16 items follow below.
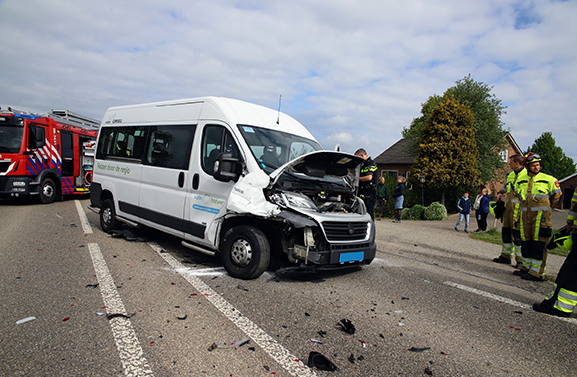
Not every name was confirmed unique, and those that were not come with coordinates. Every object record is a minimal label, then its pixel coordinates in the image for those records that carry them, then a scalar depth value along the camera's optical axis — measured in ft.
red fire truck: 39.24
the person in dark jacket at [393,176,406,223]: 44.86
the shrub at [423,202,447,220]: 55.11
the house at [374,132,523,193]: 117.39
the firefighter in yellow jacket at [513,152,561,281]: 17.61
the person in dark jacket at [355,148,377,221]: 25.03
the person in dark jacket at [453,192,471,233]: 37.88
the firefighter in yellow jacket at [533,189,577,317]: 12.41
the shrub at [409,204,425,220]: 56.65
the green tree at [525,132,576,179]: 185.26
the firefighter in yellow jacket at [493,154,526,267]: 20.24
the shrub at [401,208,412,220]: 57.26
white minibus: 13.91
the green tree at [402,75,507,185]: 80.64
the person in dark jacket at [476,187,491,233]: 35.78
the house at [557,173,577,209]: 145.28
